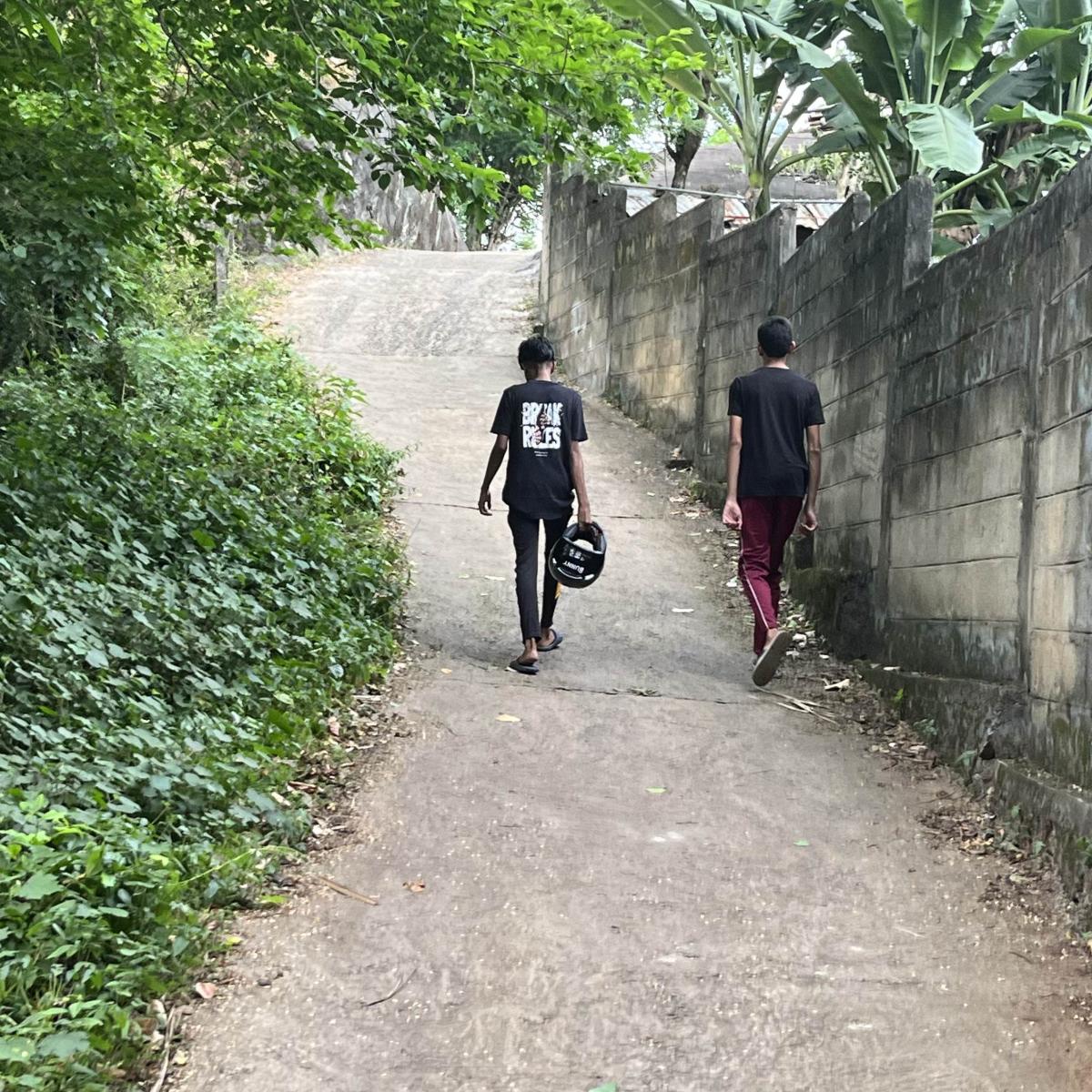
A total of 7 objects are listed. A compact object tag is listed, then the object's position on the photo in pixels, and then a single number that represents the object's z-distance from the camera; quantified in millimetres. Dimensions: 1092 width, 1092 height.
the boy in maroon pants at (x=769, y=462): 7312
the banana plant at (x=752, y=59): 11891
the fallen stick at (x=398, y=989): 3665
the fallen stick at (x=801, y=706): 6742
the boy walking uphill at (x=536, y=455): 7316
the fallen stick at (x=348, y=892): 4312
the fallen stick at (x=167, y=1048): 3232
